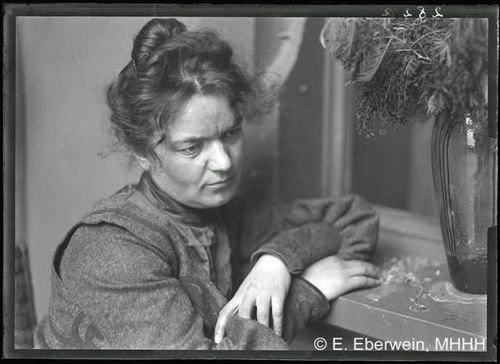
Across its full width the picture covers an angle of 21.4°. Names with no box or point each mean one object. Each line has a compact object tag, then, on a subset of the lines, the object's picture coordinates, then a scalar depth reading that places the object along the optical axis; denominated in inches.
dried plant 83.0
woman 83.7
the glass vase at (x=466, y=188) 85.1
